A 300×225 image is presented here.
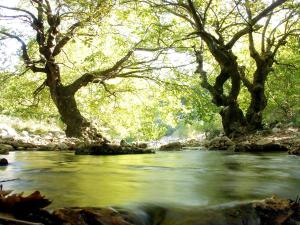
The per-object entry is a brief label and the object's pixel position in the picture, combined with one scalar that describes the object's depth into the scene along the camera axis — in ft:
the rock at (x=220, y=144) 48.36
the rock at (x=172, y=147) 50.62
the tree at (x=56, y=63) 52.54
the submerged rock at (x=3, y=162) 21.33
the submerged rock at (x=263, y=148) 40.06
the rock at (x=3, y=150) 34.95
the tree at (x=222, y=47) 51.83
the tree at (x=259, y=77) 59.36
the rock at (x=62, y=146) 47.56
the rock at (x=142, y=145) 42.65
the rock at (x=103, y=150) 35.88
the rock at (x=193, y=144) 65.29
